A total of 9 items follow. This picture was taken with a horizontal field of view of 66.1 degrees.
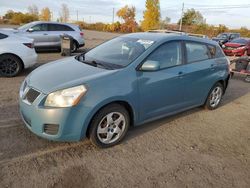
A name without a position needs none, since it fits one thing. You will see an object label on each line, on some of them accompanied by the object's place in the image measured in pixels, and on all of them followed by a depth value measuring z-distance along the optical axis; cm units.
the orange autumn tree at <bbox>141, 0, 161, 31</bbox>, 3793
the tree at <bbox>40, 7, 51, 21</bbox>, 6043
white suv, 911
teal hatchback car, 245
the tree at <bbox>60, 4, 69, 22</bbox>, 6624
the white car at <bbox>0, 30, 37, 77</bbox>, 539
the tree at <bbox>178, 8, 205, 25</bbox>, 4763
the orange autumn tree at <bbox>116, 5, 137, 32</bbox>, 4643
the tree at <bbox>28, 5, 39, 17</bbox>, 6388
